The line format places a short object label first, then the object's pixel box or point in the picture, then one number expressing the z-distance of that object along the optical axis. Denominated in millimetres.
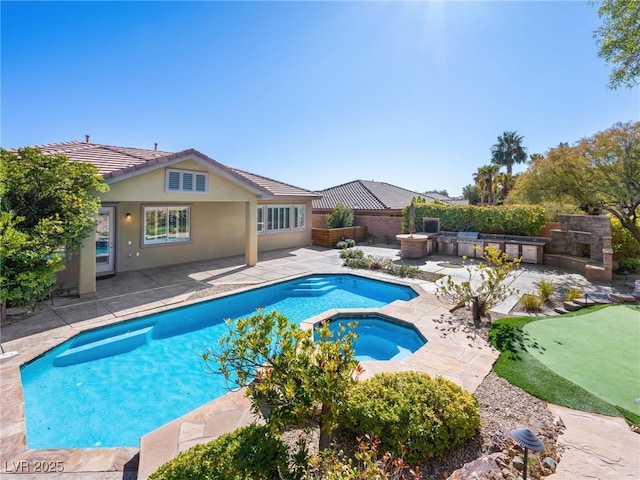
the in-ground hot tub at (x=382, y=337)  8219
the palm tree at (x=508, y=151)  47281
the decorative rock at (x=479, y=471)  3479
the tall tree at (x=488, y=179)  44075
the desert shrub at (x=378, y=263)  16123
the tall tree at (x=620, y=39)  8125
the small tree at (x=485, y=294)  8711
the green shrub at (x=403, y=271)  14641
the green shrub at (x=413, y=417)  3982
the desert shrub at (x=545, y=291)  10531
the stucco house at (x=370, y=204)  26094
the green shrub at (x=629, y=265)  14246
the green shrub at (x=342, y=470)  2648
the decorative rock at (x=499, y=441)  4168
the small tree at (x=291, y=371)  3104
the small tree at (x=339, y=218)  25016
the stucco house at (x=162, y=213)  11727
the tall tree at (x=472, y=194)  55656
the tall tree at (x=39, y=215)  8039
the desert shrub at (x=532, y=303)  9930
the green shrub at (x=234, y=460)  3006
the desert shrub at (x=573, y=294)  10455
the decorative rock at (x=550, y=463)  3729
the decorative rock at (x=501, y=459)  3849
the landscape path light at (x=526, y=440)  3148
